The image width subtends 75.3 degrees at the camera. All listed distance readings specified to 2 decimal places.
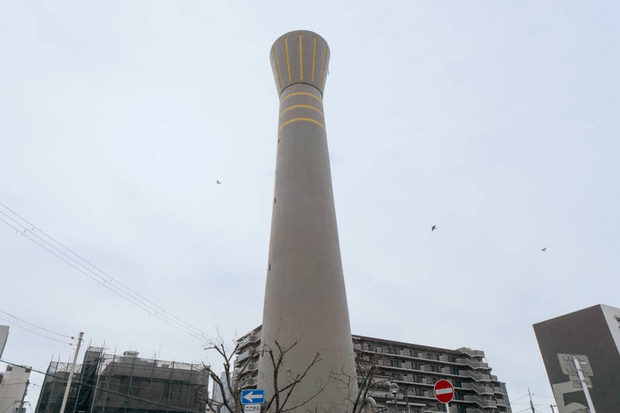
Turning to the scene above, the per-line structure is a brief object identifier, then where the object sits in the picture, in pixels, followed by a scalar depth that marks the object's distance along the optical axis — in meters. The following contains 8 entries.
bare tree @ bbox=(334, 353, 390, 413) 10.87
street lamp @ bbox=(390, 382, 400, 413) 16.67
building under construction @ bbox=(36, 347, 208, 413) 27.44
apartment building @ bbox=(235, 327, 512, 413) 49.06
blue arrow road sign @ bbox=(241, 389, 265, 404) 8.98
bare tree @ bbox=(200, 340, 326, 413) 12.86
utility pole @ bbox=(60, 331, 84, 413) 18.84
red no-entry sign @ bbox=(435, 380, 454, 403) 8.21
